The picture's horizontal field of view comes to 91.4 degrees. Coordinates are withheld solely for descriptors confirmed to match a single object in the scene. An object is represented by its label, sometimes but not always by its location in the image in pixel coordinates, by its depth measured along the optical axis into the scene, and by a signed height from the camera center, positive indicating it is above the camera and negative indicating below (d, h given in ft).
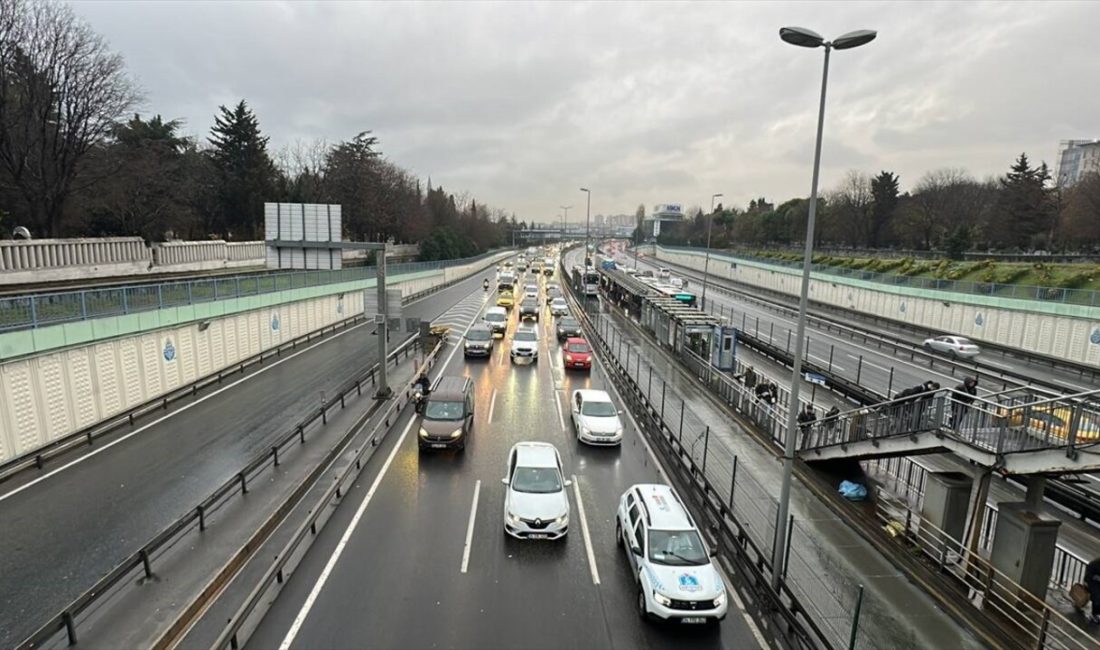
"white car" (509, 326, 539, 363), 103.24 -19.70
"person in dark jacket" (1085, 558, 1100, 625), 32.76 -19.79
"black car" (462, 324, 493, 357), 104.99 -19.85
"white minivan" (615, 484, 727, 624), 30.30 -19.06
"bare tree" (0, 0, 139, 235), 94.58 +23.49
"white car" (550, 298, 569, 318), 166.82 -20.03
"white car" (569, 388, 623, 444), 60.59 -20.03
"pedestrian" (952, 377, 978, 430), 36.25 -10.30
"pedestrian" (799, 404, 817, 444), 55.99 -18.16
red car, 97.76 -20.22
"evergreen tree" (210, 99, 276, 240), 199.93 +23.00
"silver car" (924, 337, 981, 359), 110.63 -19.16
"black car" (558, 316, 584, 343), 125.49 -19.66
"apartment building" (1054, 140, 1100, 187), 536.42 +105.23
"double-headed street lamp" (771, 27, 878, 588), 29.96 -2.21
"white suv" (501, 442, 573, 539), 39.86 -19.46
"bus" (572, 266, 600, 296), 184.85 -14.77
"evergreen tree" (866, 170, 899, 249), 273.33 +26.40
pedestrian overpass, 30.89 -11.41
